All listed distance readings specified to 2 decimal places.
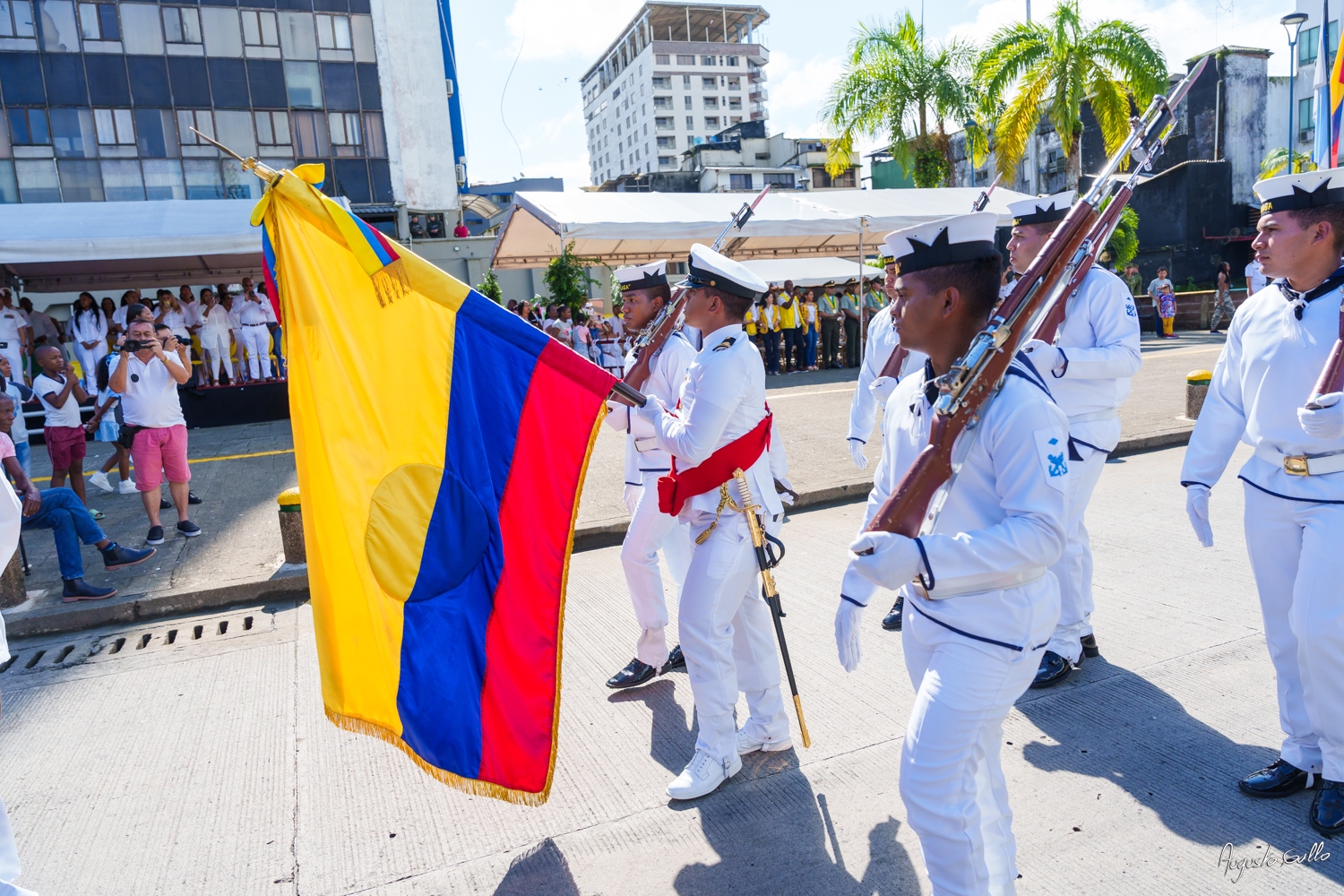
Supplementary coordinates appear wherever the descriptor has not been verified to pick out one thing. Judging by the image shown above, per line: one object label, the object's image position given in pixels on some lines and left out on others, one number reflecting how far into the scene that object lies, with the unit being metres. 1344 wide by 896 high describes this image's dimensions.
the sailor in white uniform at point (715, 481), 3.38
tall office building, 26.17
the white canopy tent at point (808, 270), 26.19
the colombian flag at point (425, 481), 3.07
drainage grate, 5.34
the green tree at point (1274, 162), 27.73
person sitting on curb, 5.94
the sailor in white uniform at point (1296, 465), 2.90
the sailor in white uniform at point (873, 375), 5.63
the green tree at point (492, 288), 22.78
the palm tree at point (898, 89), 23.03
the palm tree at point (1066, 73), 21.02
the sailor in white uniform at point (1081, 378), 4.21
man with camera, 7.37
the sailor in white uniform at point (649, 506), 4.32
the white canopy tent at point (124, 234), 13.53
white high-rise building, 99.56
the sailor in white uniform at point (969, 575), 2.12
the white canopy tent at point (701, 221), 15.70
